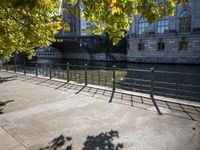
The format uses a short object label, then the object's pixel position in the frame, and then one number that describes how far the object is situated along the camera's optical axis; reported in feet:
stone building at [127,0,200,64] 101.38
